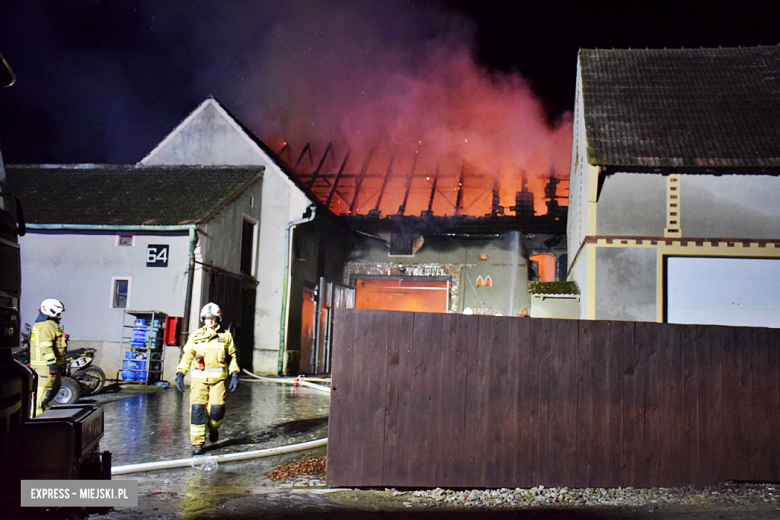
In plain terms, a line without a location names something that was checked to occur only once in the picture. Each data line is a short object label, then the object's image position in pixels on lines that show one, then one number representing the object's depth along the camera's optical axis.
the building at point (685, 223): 10.63
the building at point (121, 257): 13.59
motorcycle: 10.36
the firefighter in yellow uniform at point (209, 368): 6.61
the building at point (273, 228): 16.64
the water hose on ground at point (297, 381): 12.97
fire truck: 3.07
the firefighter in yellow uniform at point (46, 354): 7.70
